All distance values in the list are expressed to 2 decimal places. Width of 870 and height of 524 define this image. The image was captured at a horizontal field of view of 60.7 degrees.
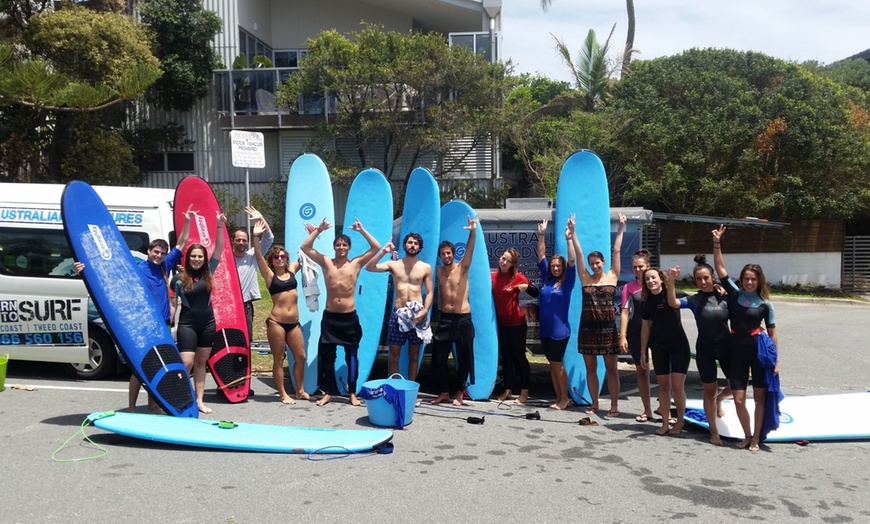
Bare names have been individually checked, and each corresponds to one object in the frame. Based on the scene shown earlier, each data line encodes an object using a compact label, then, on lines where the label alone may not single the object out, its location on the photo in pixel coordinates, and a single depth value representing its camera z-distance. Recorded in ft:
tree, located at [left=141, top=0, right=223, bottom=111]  59.41
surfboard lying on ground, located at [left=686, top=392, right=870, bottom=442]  20.61
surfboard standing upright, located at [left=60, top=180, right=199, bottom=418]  20.27
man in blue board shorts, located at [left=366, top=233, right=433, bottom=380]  23.79
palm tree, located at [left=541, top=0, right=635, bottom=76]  80.28
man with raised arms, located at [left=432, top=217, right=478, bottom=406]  24.02
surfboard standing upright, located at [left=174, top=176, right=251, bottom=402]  23.70
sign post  29.91
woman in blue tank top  23.36
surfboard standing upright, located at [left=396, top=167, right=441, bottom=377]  26.55
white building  62.85
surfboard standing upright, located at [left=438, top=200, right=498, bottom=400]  25.03
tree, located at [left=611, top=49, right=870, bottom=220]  58.54
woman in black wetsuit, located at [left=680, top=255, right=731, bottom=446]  19.49
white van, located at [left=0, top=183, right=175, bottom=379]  25.35
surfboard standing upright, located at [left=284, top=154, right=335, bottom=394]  26.37
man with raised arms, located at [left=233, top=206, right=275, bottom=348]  25.06
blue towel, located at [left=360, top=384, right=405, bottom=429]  20.30
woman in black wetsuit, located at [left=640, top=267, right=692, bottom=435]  20.49
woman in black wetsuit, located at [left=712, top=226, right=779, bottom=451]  18.97
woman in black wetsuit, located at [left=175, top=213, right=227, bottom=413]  21.25
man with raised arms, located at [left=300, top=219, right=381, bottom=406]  23.40
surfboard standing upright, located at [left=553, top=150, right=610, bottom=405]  25.55
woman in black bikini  23.50
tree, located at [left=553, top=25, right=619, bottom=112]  72.49
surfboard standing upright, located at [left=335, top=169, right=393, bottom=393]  26.25
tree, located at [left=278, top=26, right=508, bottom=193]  55.57
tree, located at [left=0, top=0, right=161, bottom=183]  46.55
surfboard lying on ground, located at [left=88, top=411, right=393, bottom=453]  17.71
